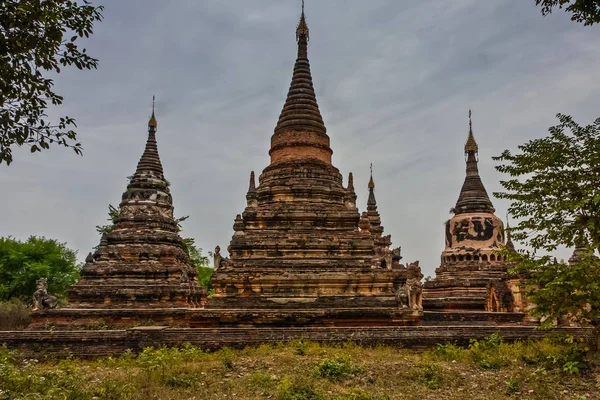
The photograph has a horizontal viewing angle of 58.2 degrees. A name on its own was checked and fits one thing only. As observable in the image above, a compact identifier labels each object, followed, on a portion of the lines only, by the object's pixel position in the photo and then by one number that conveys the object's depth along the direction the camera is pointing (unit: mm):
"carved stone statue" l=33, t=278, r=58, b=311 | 22181
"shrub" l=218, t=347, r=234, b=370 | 11421
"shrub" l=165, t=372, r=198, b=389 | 10219
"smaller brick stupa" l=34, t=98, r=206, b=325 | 21375
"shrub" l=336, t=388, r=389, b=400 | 9265
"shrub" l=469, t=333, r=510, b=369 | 11534
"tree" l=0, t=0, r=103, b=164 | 7602
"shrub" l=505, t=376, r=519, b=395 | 9910
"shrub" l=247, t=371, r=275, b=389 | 10176
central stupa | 17891
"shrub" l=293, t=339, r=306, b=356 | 12688
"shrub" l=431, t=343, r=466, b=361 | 12531
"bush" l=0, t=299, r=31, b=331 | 29531
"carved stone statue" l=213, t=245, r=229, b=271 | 19436
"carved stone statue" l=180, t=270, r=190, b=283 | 23264
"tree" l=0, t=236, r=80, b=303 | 36250
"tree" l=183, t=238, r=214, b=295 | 47906
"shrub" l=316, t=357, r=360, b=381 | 10781
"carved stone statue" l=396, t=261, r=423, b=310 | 17406
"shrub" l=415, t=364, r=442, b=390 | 10312
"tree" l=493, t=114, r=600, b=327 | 10883
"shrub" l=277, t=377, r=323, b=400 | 9398
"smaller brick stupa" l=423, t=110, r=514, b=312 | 27984
